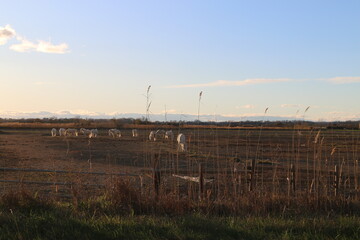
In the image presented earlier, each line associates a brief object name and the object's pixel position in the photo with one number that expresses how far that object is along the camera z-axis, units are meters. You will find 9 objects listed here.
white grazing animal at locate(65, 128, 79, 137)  58.88
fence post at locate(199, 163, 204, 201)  9.78
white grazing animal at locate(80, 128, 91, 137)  60.61
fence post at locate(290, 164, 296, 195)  11.06
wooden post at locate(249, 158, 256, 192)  10.36
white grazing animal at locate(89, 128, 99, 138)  56.55
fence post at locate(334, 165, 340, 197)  10.27
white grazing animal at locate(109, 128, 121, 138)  56.95
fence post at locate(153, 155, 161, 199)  9.55
